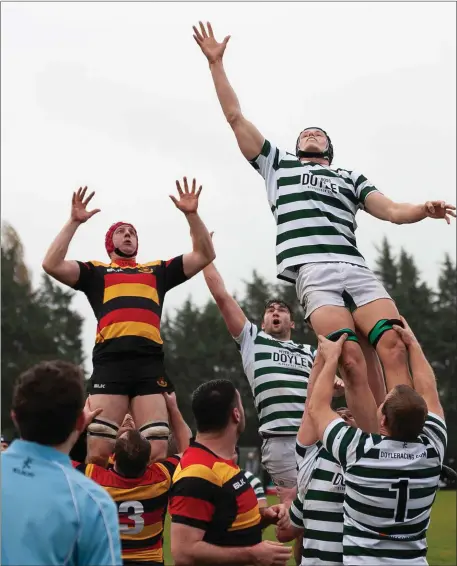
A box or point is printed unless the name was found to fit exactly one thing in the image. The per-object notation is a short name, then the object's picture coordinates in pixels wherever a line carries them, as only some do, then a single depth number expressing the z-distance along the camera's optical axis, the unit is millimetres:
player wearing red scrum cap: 14844
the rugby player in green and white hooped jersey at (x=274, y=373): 17016
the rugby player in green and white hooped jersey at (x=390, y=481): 10555
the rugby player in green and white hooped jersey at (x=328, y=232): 12875
